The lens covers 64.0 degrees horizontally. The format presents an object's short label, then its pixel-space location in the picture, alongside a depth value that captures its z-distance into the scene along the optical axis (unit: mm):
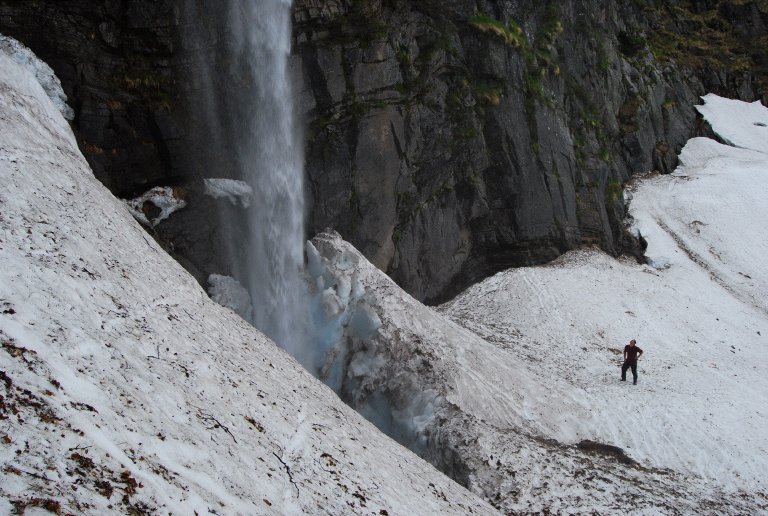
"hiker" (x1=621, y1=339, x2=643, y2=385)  16547
